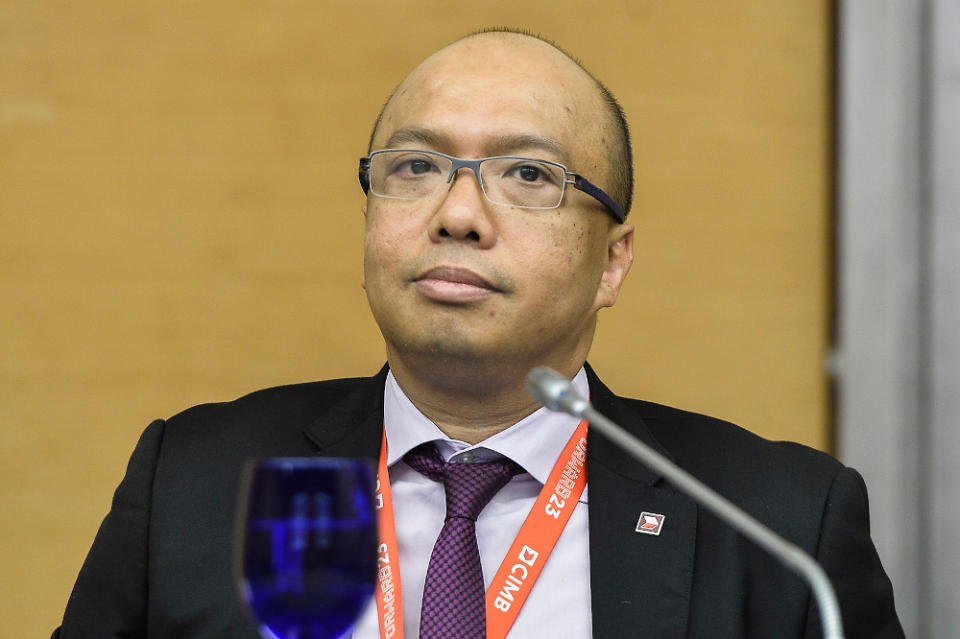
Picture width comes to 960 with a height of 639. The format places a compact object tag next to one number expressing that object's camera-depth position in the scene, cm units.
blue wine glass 201
